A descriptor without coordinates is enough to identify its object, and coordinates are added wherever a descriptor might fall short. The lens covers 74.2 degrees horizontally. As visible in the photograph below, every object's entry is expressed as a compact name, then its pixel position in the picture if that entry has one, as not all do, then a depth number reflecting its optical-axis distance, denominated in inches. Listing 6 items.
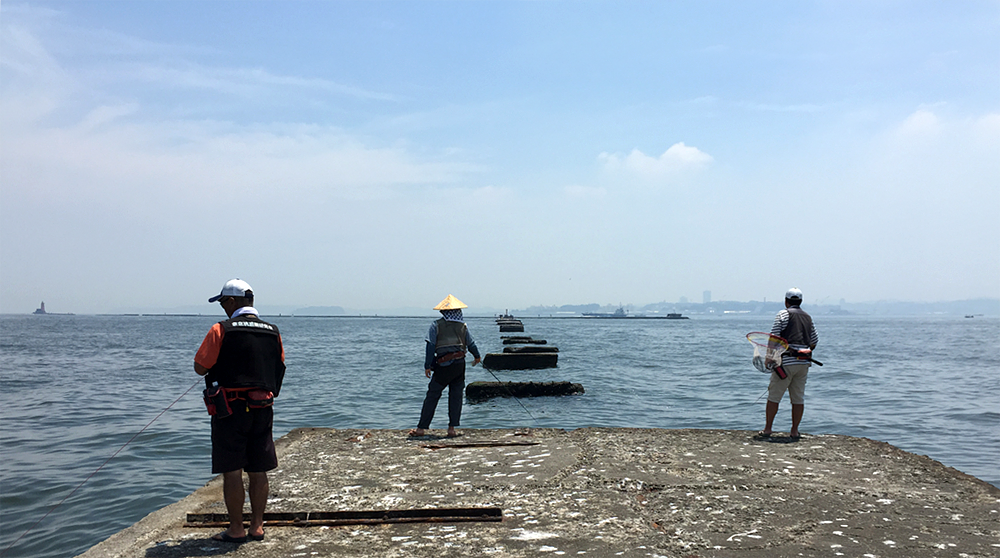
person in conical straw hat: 344.5
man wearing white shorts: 325.4
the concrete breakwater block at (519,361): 1054.4
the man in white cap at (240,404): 185.9
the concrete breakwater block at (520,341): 1716.3
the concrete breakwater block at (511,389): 669.3
